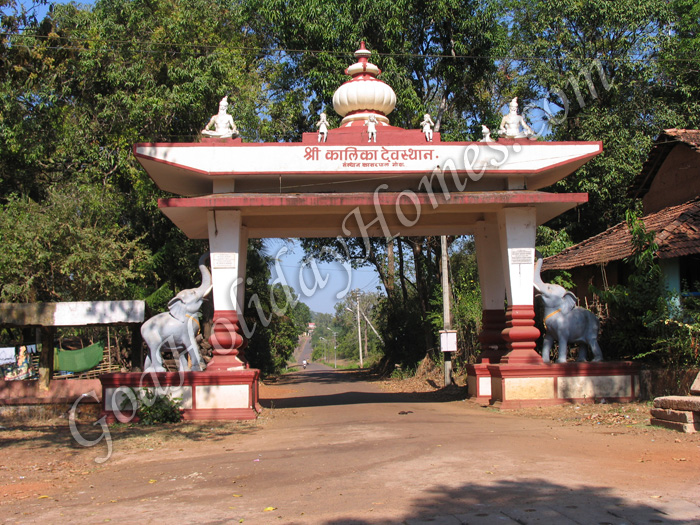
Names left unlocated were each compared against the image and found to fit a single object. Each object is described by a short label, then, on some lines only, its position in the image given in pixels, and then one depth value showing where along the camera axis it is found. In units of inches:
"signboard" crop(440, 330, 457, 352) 693.3
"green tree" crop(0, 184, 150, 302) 770.8
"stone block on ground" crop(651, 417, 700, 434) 350.0
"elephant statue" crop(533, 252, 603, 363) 514.9
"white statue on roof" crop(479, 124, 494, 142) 519.2
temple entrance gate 488.1
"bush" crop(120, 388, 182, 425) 460.8
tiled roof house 536.1
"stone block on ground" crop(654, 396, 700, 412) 351.6
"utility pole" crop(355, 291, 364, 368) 1947.6
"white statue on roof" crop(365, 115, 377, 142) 505.7
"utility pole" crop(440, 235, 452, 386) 731.2
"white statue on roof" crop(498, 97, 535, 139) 518.6
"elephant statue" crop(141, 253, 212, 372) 483.5
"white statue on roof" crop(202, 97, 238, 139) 503.8
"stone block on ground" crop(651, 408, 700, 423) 351.9
